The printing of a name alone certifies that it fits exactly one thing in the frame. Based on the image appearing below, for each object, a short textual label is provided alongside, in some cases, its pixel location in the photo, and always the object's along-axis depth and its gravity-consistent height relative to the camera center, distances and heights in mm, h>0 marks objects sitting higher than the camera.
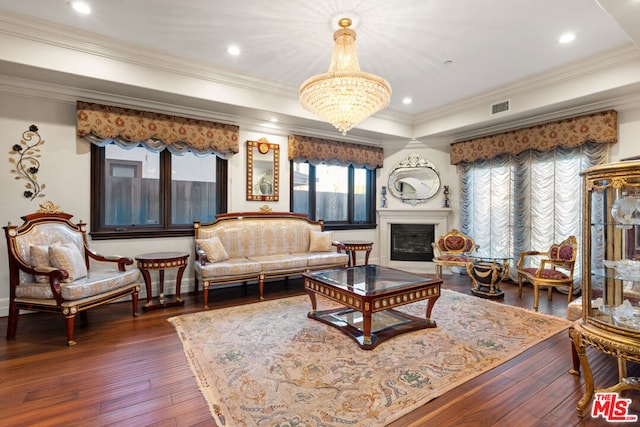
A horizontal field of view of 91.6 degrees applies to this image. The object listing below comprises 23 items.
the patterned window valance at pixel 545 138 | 4074 +1151
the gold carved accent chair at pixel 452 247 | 5129 -580
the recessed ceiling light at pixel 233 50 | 3555 +1881
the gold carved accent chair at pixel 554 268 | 3820 -748
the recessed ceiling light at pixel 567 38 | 3256 +1871
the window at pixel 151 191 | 4098 +286
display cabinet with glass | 1950 -327
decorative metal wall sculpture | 3572 +578
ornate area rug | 1902 -1185
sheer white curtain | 4492 +245
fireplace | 6062 -180
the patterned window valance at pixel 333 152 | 5371 +1115
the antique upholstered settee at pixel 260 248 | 4051 -556
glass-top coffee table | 2771 -811
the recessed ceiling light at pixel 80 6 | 2783 +1865
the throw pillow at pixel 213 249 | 4145 -501
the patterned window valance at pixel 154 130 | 3838 +1098
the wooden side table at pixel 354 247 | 5340 -595
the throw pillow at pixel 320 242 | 5133 -492
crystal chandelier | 2891 +1182
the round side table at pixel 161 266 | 3727 -672
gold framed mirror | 5074 +707
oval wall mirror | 6238 +667
